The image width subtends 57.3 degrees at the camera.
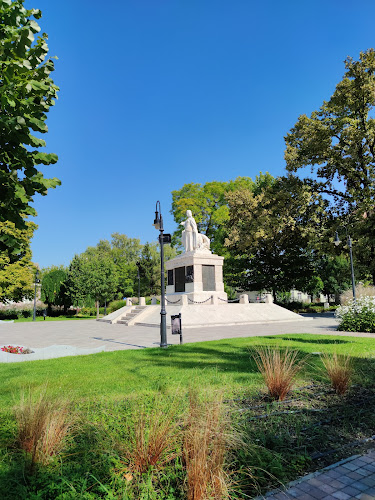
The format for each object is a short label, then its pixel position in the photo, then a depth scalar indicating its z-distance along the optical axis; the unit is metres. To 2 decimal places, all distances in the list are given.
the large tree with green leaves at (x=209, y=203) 41.12
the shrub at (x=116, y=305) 41.56
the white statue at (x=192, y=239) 27.06
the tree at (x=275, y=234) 30.04
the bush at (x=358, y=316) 14.77
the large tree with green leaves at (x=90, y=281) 37.19
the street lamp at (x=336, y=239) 20.40
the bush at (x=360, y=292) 20.92
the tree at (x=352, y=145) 25.52
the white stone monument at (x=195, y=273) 24.77
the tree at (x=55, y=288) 43.28
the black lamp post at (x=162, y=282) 11.27
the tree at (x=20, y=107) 3.75
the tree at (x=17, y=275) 35.56
